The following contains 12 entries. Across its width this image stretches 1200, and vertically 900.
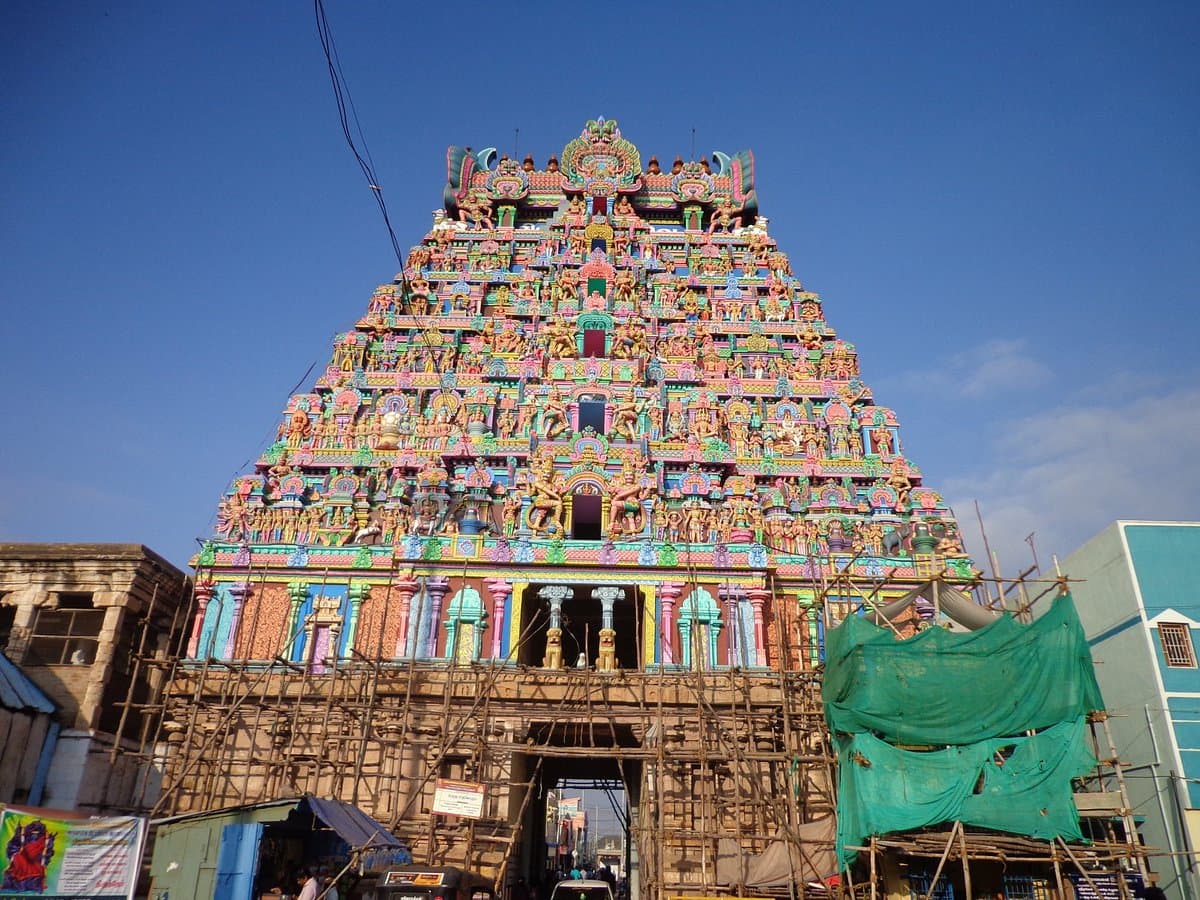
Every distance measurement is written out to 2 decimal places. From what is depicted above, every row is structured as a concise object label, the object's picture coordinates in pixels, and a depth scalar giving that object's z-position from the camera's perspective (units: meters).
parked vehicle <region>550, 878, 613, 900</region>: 23.35
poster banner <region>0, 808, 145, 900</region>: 11.54
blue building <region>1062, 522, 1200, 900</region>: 22.55
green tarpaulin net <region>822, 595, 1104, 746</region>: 17.39
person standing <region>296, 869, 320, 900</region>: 14.79
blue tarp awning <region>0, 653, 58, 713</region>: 20.06
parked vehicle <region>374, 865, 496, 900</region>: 14.77
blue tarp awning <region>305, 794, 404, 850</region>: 15.05
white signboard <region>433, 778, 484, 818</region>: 18.30
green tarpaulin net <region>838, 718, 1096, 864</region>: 16.23
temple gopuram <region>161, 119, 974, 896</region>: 21.09
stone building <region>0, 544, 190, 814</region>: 21.45
